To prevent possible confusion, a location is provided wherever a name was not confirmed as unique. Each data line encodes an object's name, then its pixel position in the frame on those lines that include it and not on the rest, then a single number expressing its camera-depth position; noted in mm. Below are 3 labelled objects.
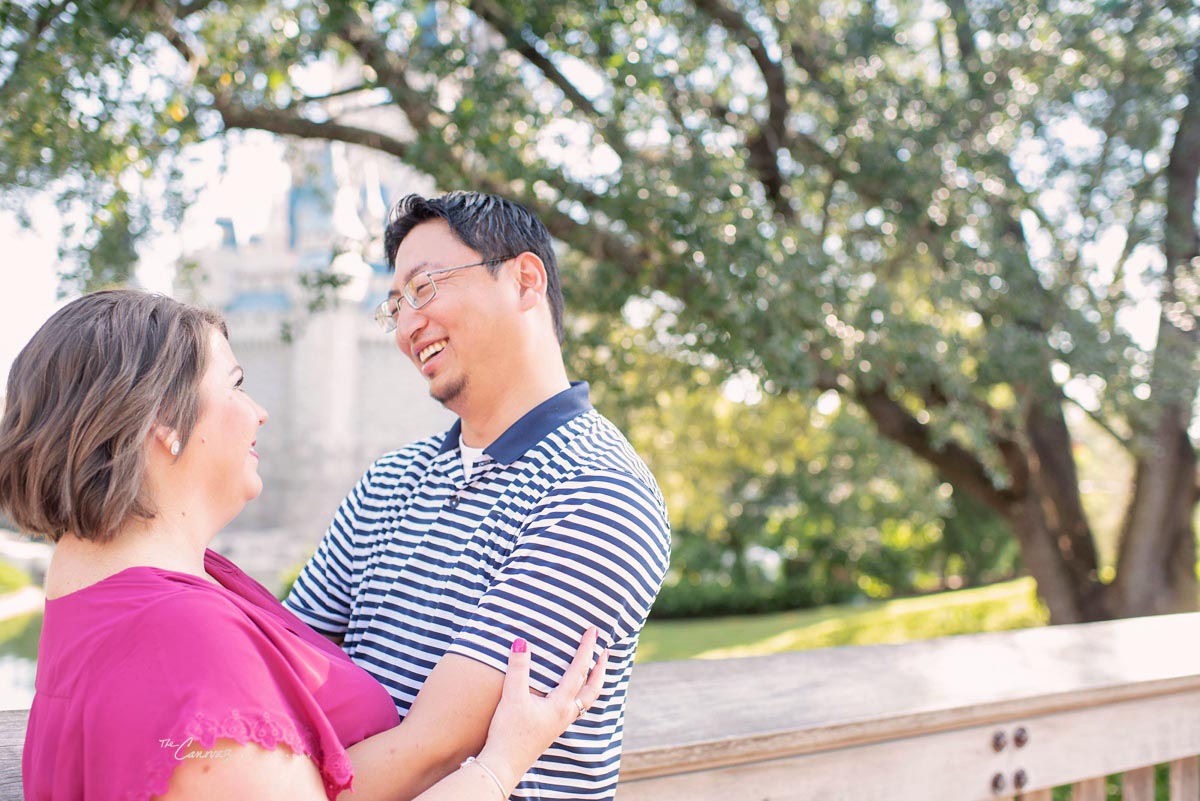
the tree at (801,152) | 4766
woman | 1006
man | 1302
